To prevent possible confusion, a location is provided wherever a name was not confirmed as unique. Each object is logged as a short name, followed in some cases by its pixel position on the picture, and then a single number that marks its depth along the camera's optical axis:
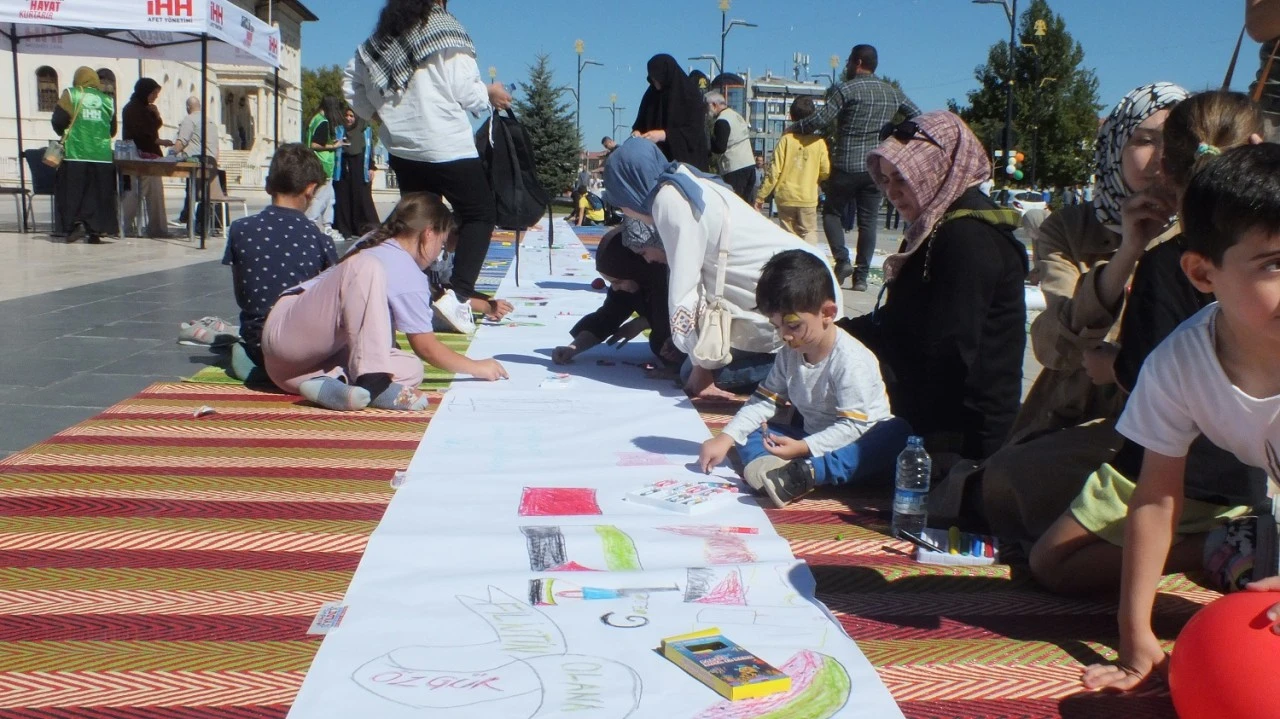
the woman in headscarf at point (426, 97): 6.33
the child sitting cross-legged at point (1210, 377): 1.76
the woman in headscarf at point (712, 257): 4.57
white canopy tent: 10.35
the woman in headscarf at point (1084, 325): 2.73
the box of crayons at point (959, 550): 2.80
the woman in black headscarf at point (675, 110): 8.84
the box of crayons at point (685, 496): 3.14
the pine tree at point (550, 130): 40.59
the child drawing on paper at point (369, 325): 4.45
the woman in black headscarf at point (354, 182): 13.15
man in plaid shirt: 8.98
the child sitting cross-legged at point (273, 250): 5.04
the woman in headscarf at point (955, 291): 3.39
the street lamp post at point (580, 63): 40.44
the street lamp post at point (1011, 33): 26.53
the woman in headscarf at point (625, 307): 5.30
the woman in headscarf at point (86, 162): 11.88
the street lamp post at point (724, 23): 31.78
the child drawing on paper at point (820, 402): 3.35
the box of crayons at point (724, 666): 1.99
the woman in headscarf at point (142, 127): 12.18
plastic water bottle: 3.04
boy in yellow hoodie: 10.17
